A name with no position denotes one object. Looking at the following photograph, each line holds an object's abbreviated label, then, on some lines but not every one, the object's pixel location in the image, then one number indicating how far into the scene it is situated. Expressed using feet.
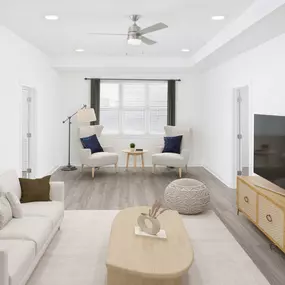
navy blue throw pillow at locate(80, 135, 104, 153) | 21.78
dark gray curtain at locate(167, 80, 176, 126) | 24.28
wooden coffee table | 6.89
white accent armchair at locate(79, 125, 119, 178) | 20.99
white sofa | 6.91
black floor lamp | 23.07
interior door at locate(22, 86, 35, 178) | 18.26
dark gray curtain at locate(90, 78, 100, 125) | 24.04
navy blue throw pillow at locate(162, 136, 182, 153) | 22.45
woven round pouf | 13.46
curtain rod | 24.32
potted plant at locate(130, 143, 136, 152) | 22.68
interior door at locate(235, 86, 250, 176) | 17.73
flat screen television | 10.65
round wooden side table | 22.29
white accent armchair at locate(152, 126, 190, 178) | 21.33
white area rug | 8.37
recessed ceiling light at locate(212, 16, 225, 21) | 12.19
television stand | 9.55
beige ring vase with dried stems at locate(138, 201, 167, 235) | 8.60
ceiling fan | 11.96
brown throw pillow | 11.20
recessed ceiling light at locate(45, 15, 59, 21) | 12.19
